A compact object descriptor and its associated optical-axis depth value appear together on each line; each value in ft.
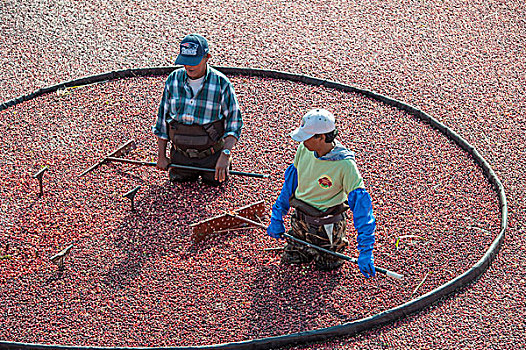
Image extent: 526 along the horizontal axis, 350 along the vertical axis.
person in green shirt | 41.24
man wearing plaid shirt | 49.62
